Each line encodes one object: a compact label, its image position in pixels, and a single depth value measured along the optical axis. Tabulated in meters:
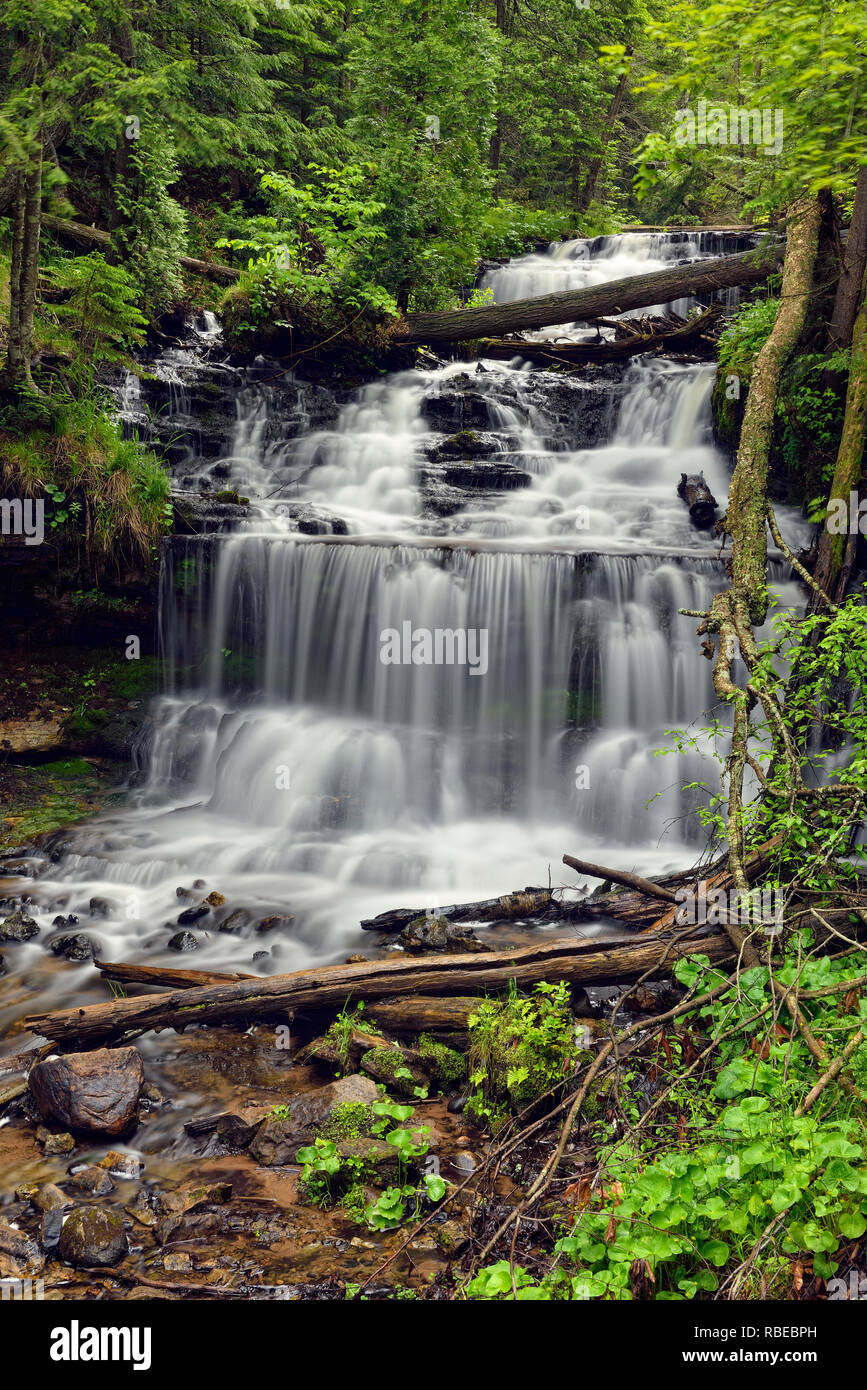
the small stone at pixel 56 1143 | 4.13
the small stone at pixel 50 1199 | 3.67
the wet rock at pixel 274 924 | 6.65
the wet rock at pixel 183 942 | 6.32
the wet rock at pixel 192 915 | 6.72
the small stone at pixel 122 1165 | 4.04
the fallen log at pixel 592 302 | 12.97
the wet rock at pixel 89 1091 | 4.26
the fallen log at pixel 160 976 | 5.44
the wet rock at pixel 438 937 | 5.79
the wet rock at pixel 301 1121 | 4.09
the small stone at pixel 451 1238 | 3.38
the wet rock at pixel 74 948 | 6.16
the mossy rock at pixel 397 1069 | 4.45
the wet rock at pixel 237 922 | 6.66
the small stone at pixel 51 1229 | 3.48
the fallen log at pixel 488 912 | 6.48
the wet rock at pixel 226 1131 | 4.24
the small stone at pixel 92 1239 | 3.36
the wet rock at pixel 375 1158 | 3.83
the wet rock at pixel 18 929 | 6.34
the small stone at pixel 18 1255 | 3.32
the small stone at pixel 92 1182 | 3.86
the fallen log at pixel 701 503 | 10.57
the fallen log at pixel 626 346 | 13.37
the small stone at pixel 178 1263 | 3.35
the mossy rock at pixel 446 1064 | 4.53
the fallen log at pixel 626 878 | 5.30
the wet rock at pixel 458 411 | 12.98
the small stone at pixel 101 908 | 6.82
